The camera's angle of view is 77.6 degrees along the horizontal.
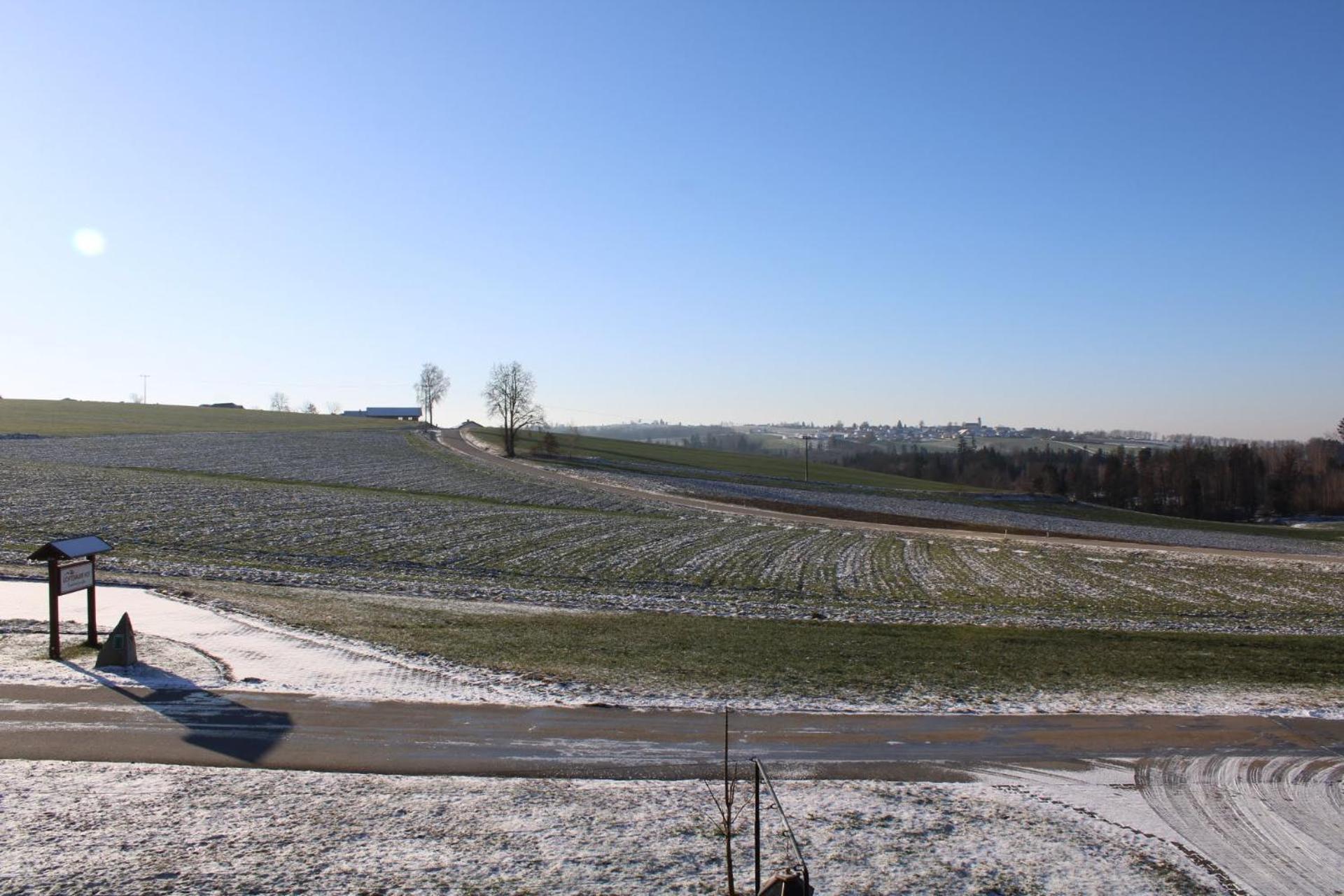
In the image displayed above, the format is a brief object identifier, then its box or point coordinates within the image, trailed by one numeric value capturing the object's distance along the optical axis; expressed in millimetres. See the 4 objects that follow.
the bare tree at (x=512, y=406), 90000
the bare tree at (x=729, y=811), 6141
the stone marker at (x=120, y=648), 13938
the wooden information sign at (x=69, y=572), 14523
